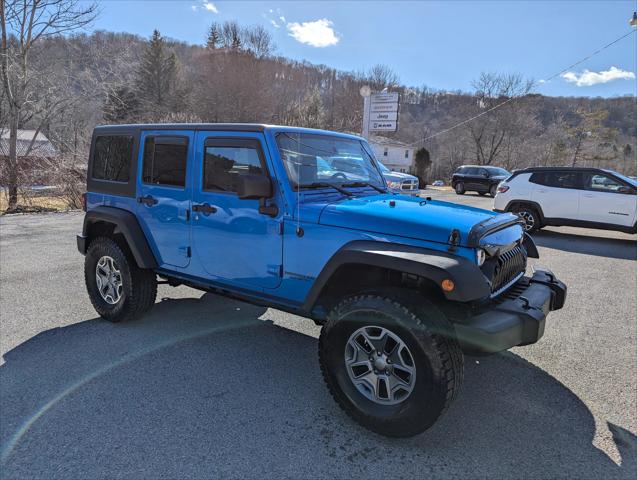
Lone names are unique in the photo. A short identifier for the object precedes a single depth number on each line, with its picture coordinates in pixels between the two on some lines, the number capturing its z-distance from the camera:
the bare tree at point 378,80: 60.88
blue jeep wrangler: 2.47
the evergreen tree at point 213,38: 67.94
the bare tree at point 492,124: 51.03
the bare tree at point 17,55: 14.31
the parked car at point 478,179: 22.36
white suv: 9.27
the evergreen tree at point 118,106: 17.49
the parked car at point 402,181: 13.54
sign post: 23.39
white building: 56.44
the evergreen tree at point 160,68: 52.67
